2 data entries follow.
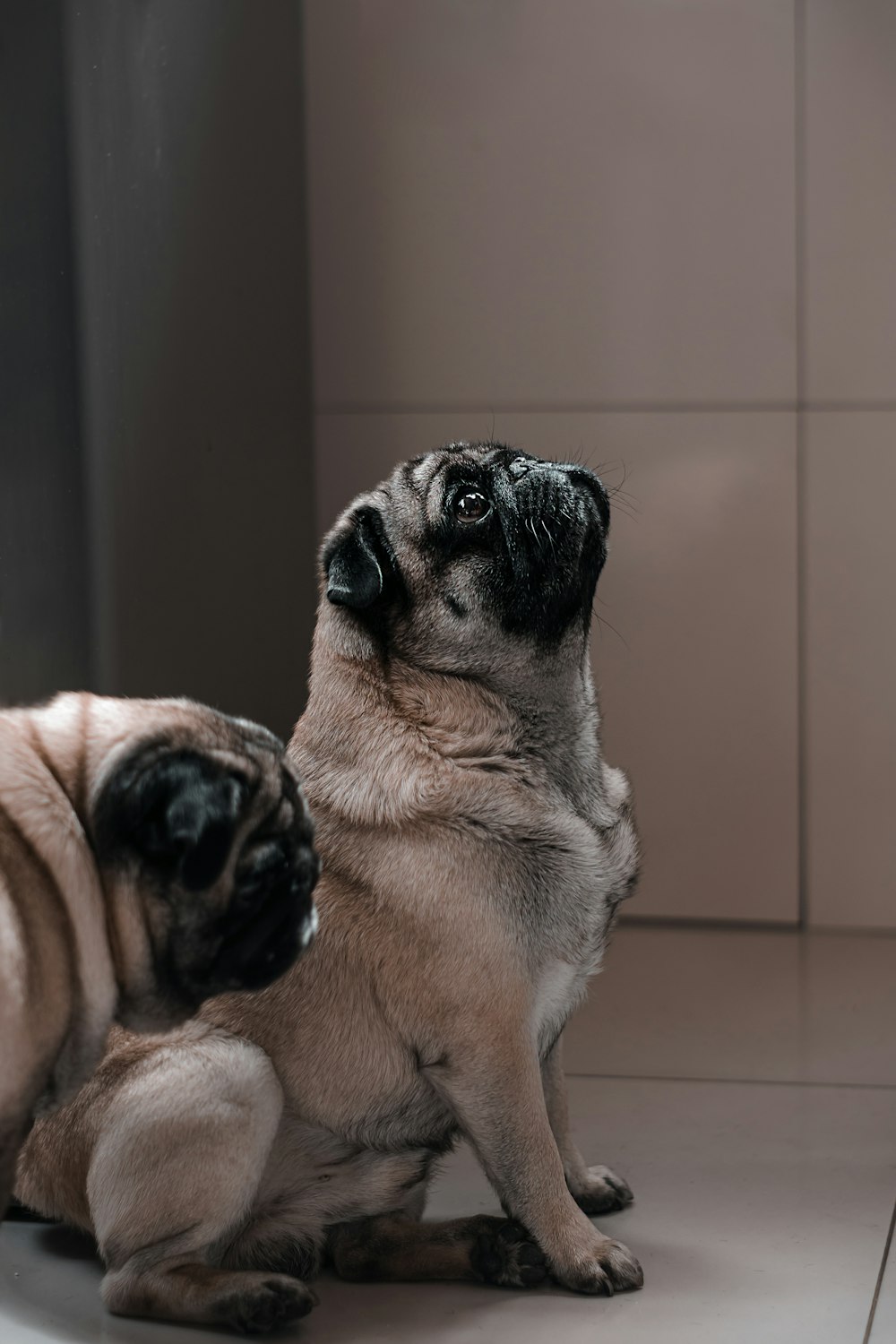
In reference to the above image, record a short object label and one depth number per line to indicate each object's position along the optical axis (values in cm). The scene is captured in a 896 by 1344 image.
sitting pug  152
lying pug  139
